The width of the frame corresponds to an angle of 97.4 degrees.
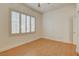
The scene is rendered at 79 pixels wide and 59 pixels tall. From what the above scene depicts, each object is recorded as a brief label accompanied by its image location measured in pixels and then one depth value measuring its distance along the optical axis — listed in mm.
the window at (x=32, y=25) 2471
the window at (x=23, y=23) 2402
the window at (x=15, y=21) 2333
